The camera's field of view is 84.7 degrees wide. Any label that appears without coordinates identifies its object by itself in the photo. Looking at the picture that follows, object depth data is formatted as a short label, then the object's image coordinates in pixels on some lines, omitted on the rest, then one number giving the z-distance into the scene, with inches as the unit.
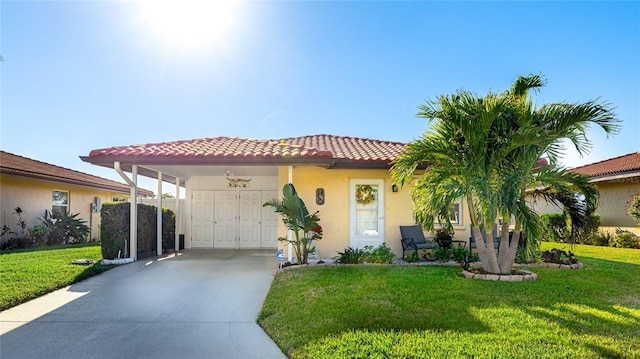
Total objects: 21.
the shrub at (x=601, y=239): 625.5
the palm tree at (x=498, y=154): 282.5
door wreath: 438.6
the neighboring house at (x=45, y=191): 567.8
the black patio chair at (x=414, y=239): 401.4
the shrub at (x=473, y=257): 372.9
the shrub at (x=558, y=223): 662.2
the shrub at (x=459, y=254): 382.0
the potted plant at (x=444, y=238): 413.7
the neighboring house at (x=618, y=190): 606.2
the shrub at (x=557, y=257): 371.9
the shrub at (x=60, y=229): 601.9
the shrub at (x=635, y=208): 561.0
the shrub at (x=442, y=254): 386.3
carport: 376.5
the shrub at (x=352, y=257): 373.1
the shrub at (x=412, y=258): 386.6
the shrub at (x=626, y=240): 573.0
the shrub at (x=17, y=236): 555.2
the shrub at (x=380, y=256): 375.6
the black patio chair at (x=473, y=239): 413.0
